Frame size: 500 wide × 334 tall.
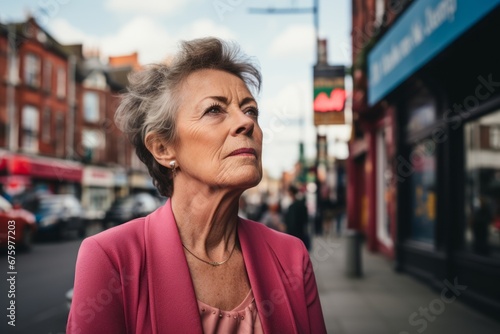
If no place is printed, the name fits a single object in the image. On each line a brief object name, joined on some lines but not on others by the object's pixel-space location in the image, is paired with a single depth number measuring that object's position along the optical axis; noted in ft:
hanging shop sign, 22.82
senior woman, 4.79
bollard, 31.60
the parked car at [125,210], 77.97
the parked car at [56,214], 58.90
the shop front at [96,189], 114.93
